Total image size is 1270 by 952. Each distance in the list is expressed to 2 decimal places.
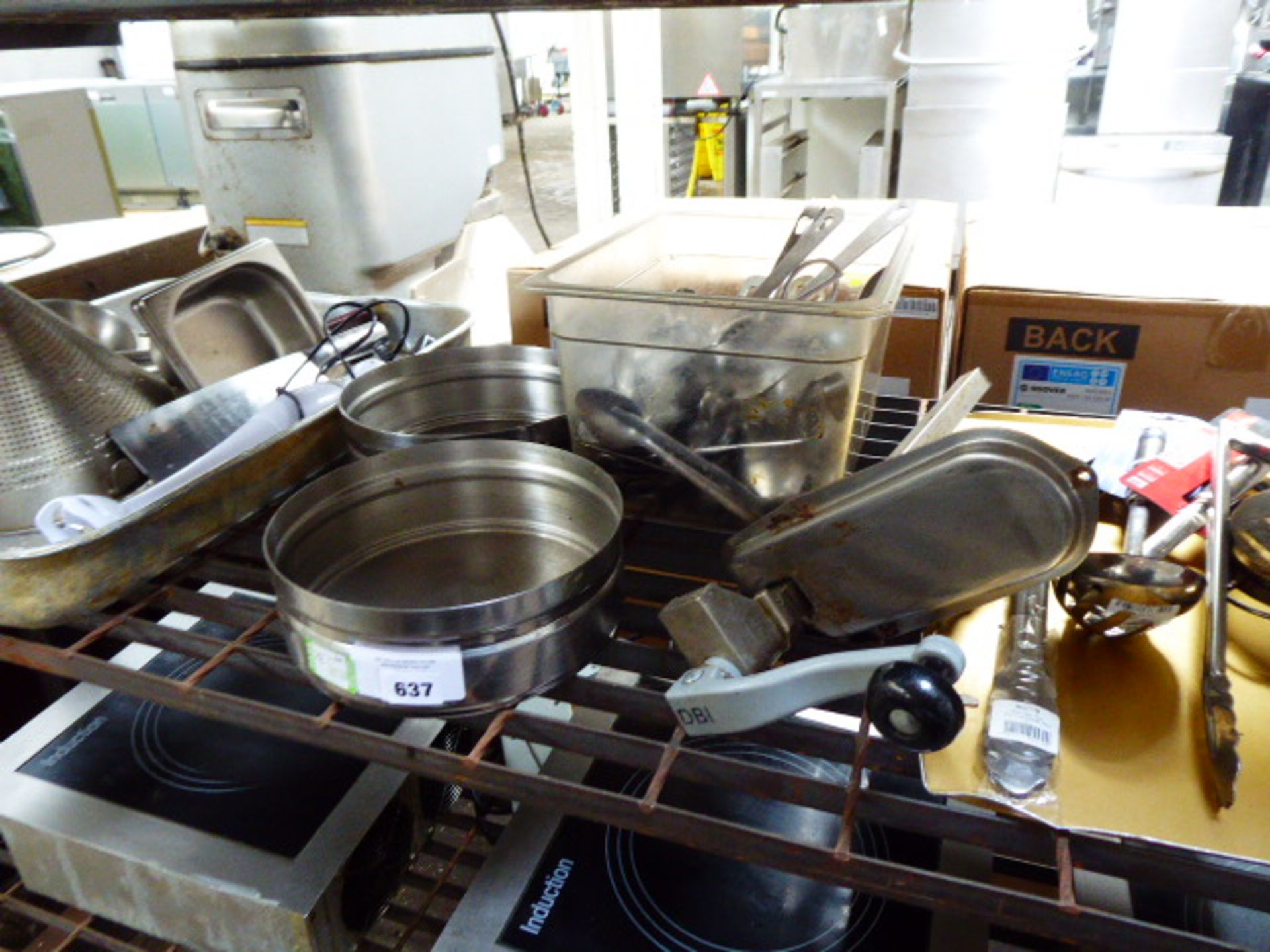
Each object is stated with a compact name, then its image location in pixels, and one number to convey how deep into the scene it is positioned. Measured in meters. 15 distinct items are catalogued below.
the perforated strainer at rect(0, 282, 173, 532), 0.63
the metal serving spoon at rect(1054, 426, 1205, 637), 0.49
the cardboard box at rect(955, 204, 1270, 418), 0.89
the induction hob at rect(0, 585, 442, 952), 0.63
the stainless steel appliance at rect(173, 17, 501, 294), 1.28
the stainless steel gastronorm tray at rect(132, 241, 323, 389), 0.74
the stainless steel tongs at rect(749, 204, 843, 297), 0.70
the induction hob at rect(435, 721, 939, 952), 0.59
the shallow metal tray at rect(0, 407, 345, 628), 0.50
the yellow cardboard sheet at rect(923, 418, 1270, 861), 0.41
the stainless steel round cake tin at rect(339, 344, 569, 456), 0.73
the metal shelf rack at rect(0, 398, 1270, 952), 0.39
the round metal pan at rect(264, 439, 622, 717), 0.45
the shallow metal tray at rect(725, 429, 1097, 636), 0.43
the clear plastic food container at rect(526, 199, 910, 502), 0.56
